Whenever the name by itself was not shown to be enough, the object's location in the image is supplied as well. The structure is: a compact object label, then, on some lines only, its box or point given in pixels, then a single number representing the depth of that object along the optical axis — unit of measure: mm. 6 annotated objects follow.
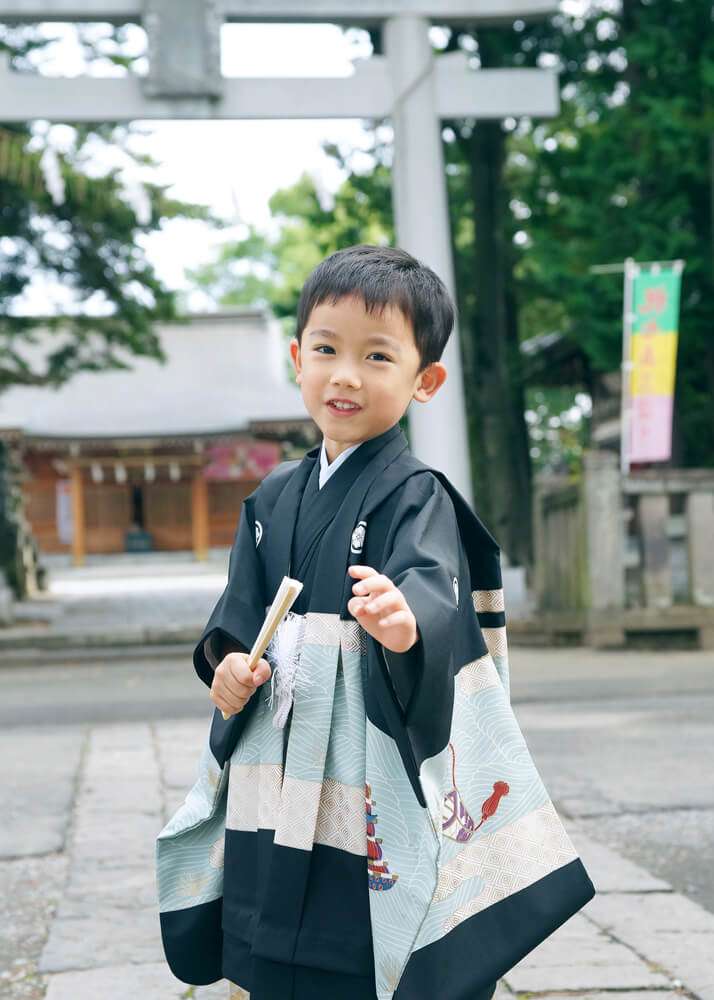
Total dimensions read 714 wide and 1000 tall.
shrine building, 28161
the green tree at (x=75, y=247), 11430
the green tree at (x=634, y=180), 11789
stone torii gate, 9102
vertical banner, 11180
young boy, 1742
